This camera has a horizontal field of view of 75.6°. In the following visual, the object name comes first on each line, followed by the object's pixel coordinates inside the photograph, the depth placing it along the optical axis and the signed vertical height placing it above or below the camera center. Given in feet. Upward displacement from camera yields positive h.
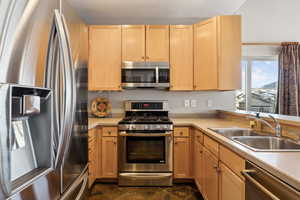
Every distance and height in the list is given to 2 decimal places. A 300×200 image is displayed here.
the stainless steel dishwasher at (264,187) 2.82 -1.45
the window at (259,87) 12.37 +0.80
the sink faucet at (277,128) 5.51 -0.83
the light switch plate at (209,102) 11.08 -0.15
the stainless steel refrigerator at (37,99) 1.99 +0.01
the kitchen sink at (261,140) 5.06 -1.18
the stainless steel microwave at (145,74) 9.79 +1.29
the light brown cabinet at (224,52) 8.80 +2.19
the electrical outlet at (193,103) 11.09 -0.21
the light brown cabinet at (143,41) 10.05 +3.02
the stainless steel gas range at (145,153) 8.80 -2.47
